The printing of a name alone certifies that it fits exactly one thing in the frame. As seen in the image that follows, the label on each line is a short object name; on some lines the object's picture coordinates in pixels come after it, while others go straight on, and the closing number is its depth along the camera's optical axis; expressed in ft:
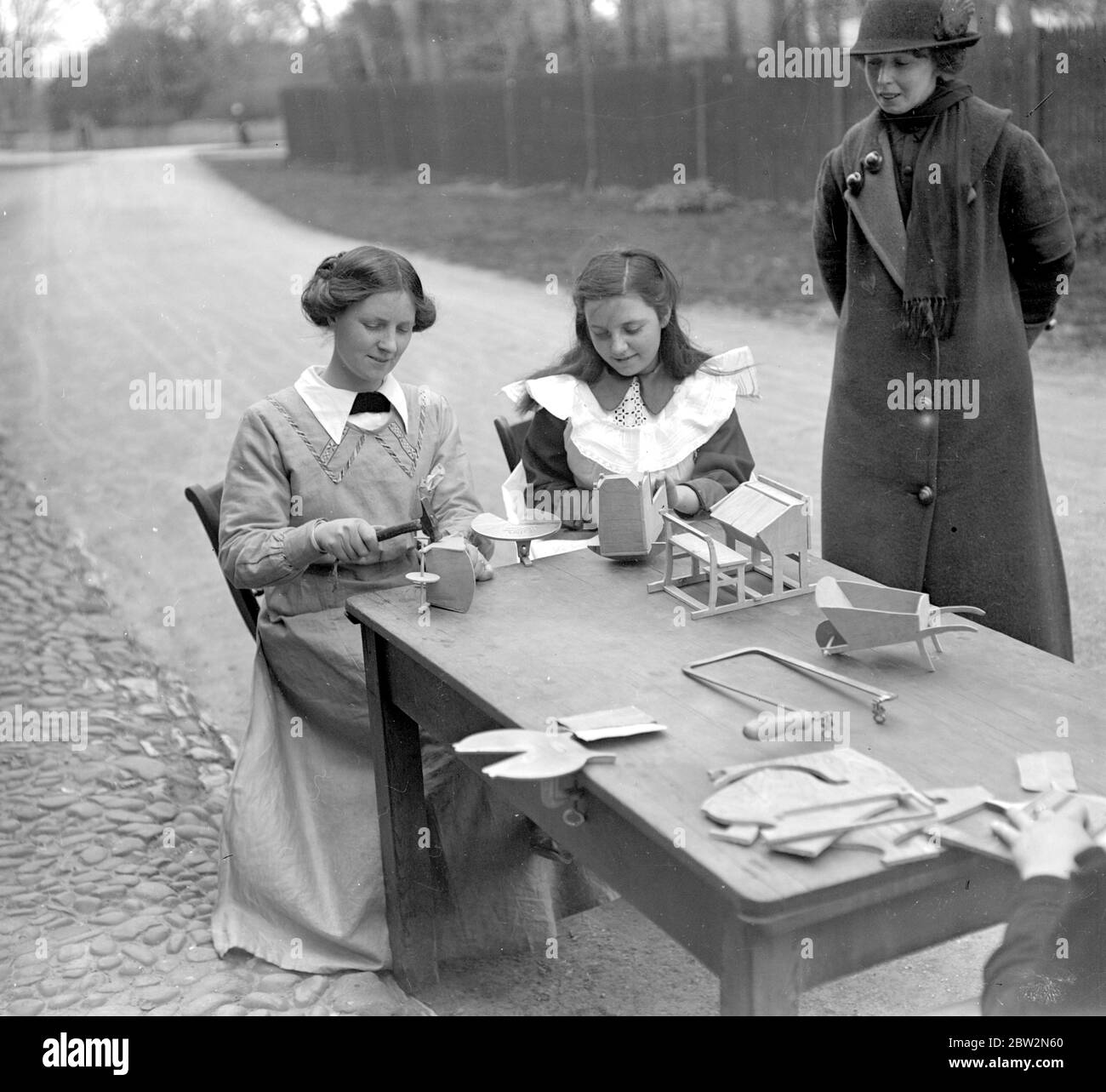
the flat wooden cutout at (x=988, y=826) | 5.25
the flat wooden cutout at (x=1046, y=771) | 5.63
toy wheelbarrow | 6.97
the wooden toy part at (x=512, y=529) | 8.79
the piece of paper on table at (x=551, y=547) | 9.68
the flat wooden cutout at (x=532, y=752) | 5.95
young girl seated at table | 9.87
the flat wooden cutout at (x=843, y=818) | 5.27
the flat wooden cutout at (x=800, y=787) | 5.49
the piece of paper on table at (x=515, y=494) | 10.44
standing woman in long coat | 9.63
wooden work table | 5.27
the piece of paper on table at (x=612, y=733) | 6.26
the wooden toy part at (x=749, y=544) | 8.11
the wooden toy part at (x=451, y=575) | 8.21
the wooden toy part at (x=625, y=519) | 8.94
